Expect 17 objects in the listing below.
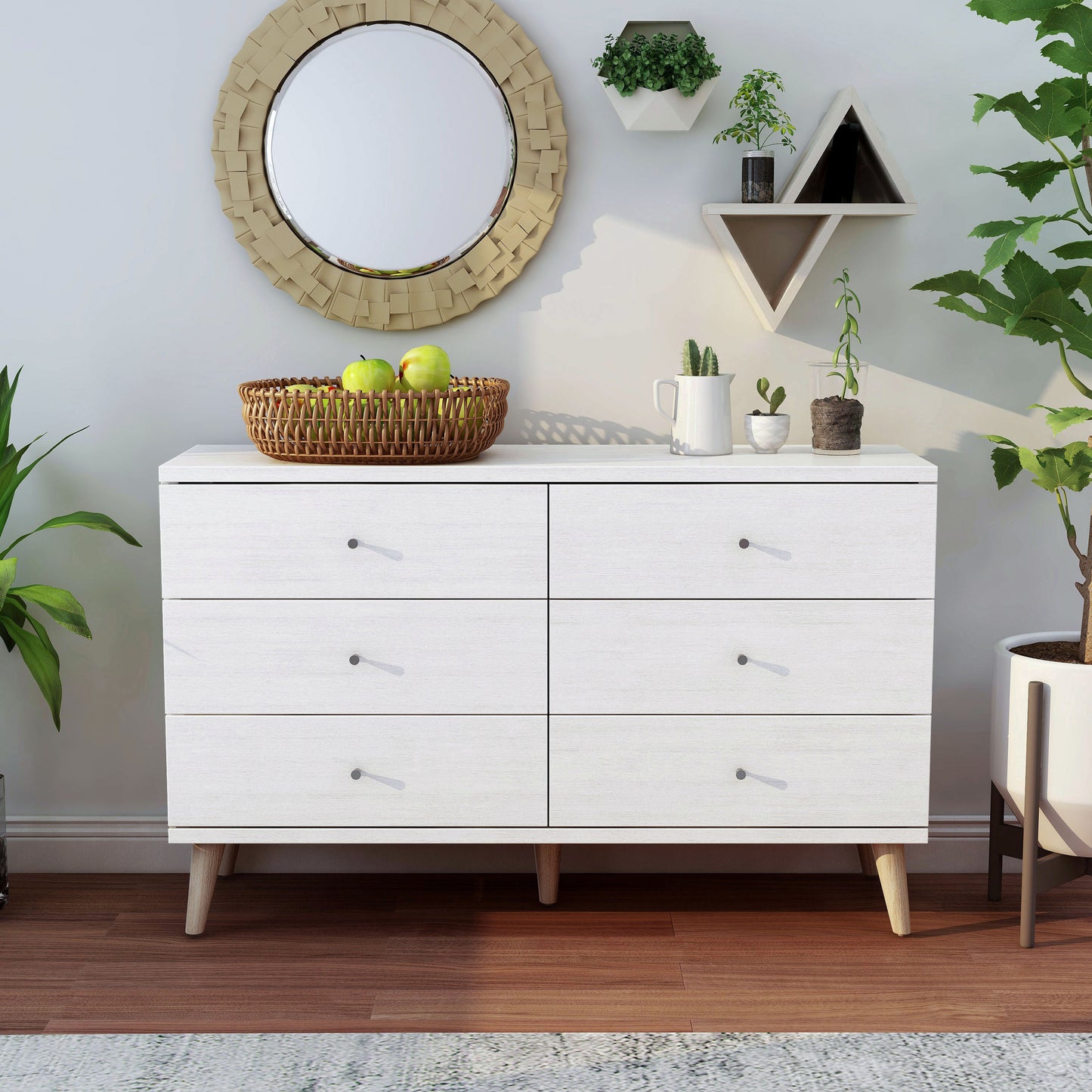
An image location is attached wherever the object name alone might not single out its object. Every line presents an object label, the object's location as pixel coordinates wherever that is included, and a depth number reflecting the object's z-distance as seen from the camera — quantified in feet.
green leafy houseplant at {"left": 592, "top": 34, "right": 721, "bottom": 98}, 6.47
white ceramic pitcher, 6.45
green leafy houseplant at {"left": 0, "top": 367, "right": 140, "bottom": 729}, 6.57
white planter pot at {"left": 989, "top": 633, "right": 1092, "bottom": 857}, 6.10
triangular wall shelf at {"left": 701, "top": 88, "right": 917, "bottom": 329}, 6.61
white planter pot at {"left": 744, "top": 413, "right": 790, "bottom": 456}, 6.60
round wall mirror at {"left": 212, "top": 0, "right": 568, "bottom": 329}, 6.83
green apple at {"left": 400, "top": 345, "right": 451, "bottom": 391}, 6.17
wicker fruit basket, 5.97
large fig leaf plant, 5.60
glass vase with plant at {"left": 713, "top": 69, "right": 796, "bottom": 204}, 6.64
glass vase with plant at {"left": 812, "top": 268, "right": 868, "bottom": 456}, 6.53
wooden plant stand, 6.19
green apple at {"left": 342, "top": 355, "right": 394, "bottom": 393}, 6.09
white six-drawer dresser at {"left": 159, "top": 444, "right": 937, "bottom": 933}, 5.97
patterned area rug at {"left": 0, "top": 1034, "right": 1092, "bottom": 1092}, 5.12
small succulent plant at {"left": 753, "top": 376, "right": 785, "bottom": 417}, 6.61
